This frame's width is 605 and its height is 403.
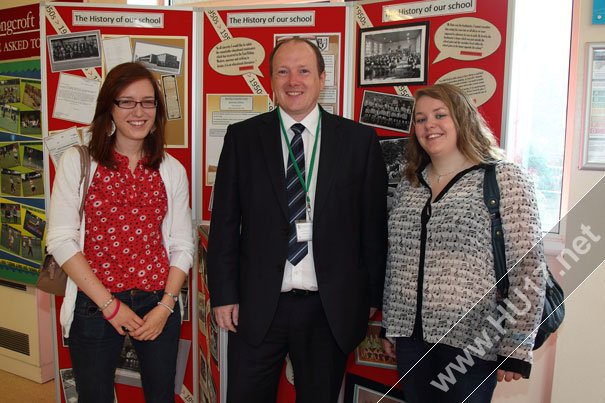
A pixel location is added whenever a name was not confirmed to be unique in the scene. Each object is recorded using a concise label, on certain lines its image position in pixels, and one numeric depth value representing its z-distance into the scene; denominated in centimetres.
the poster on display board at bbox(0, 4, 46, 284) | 305
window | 249
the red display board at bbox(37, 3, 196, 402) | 244
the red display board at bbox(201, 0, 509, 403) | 204
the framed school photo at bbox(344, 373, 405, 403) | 226
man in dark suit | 173
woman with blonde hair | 146
